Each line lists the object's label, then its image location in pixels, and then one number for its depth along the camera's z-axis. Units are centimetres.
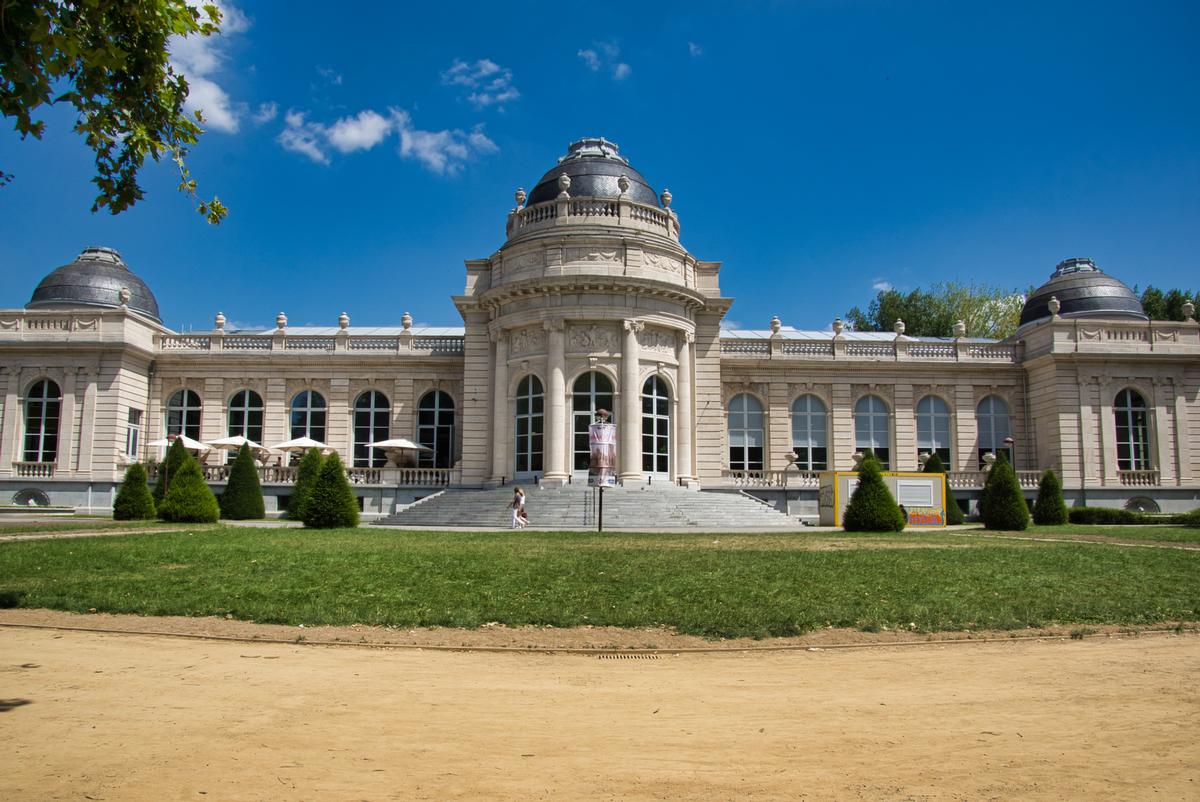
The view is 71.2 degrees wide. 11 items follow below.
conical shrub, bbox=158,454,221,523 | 2570
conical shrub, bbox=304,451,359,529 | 2441
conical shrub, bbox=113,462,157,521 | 2652
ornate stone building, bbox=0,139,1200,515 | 3162
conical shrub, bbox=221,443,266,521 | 2906
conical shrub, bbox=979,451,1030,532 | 2670
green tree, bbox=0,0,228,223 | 566
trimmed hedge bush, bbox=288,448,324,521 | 2950
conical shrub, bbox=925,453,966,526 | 3102
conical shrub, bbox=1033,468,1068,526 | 3009
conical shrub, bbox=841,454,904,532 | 2389
